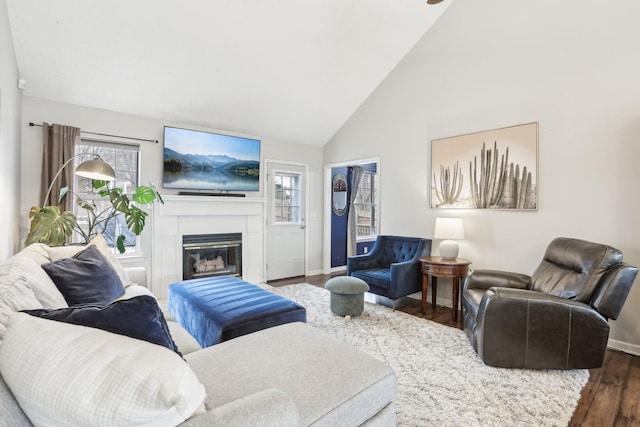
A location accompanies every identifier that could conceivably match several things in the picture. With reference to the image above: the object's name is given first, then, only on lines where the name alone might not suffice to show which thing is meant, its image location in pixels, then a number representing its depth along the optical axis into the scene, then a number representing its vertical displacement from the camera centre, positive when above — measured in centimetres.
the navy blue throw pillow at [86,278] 183 -40
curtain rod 337 +94
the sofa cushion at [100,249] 229 -30
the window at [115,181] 376 +40
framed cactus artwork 334 +53
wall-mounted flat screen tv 421 +75
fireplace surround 418 -18
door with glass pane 530 -11
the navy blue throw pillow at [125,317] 98 -33
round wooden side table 346 -60
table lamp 359 -19
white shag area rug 187 -115
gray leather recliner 224 -72
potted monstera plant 271 -4
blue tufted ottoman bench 219 -71
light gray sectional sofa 72 -45
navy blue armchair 368 -64
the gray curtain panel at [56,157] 338 +60
